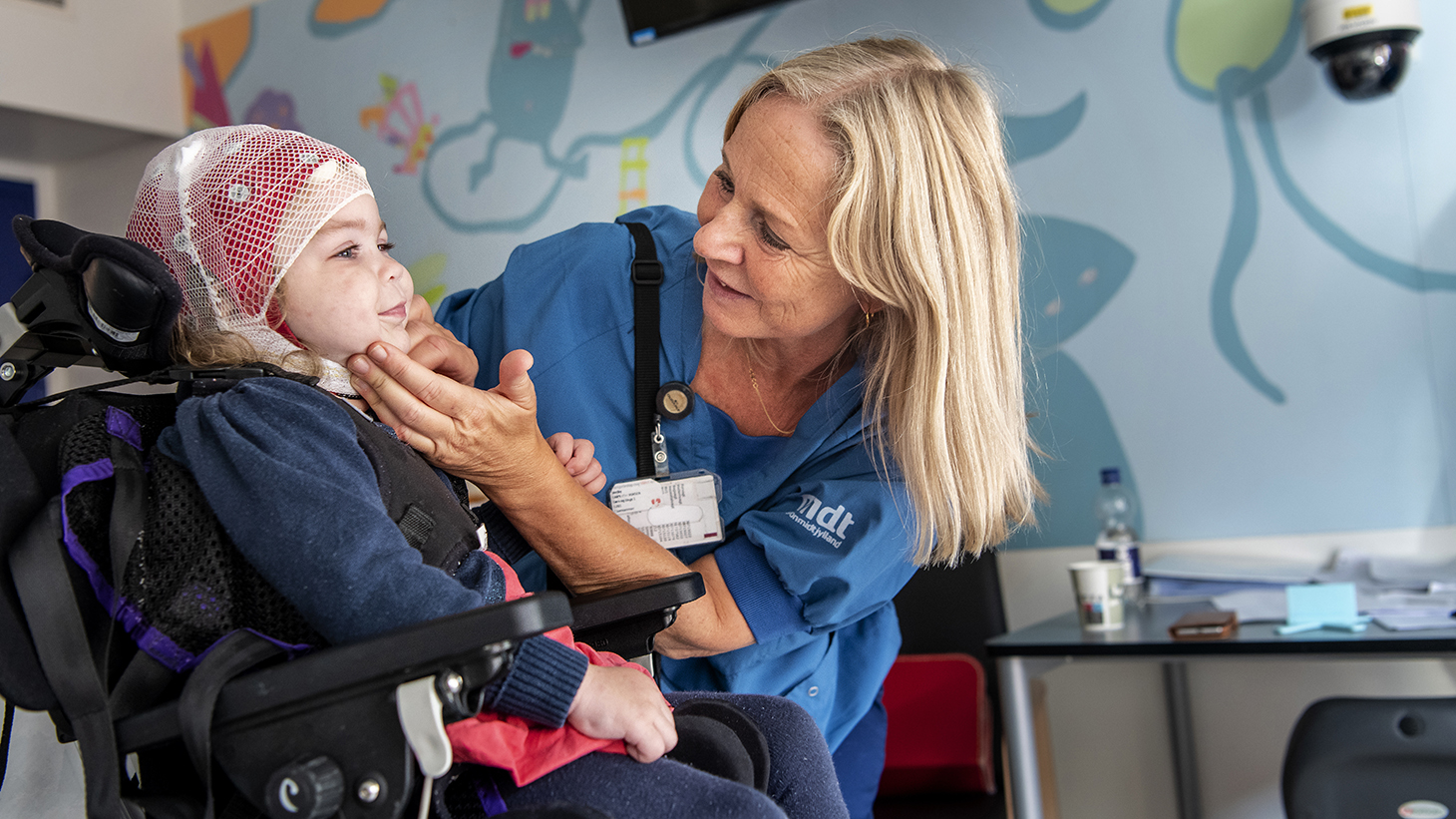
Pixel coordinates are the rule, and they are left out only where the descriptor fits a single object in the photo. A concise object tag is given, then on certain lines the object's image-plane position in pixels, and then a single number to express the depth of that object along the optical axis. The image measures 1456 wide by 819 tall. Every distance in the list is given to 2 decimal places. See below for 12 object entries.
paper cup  1.96
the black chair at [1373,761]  1.51
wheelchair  0.68
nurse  1.22
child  0.76
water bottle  2.35
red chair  2.04
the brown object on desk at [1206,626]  1.73
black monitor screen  2.77
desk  1.59
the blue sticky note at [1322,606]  1.78
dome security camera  2.11
